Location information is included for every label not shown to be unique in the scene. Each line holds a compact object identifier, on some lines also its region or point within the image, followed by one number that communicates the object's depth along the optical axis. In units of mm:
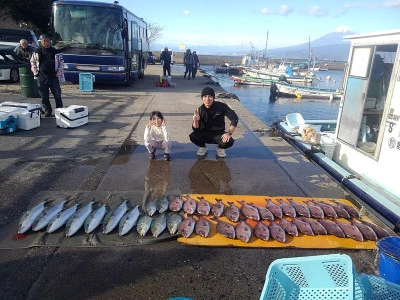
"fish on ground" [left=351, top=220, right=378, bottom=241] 3644
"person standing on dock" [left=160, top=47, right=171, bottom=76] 19805
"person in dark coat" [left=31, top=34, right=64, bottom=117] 8133
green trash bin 11109
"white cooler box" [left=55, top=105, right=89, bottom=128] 7629
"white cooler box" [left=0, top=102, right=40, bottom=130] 7246
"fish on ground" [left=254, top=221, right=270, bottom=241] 3533
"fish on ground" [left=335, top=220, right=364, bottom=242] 3623
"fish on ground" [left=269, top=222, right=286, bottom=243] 3518
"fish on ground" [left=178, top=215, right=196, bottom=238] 3543
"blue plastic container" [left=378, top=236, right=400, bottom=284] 2688
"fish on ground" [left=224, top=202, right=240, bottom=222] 3906
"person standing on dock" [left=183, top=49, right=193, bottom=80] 22141
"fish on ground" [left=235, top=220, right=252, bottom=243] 3508
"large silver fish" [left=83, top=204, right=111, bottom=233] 3550
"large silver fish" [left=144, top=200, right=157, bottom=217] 3942
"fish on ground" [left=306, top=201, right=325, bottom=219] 4047
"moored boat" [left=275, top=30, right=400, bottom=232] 5578
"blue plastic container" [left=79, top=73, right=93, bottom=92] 13603
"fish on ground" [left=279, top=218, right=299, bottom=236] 3652
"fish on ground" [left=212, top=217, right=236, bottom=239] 3554
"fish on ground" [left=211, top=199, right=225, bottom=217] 4016
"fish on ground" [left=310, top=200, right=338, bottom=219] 4090
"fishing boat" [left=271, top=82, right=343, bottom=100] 30714
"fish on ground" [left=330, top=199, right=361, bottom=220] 4168
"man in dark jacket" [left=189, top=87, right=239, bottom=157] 5977
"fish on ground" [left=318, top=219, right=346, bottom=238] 3666
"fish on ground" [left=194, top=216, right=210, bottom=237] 3564
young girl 5688
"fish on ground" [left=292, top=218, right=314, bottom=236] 3690
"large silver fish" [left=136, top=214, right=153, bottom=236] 3526
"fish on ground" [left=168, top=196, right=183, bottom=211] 4059
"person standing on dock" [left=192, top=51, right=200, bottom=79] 23430
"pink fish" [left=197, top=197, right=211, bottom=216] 4020
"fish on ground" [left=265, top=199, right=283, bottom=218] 4016
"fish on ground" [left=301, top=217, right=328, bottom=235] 3715
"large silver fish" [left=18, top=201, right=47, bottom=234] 3449
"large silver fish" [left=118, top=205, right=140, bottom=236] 3529
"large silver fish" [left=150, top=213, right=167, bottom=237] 3522
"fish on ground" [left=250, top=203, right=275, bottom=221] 3934
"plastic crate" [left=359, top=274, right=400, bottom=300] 2127
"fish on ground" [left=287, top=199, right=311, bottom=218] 4057
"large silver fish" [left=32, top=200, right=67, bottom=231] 3517
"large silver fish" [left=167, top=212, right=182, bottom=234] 3589
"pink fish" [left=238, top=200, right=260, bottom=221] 3930
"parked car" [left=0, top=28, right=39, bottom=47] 14082
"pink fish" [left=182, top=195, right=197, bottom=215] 4023
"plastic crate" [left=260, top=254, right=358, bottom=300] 2006
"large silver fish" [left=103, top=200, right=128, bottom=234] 3564
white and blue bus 12922
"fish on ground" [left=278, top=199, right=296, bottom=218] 4023
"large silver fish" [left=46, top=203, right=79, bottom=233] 3498
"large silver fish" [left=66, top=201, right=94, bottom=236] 3475
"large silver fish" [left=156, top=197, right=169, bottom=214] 4012
